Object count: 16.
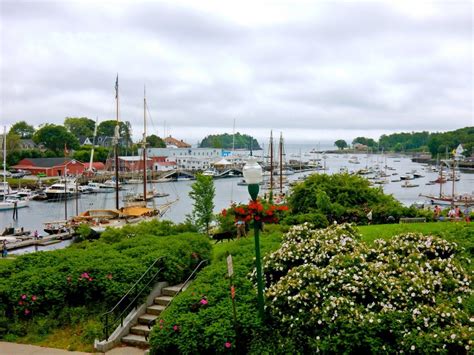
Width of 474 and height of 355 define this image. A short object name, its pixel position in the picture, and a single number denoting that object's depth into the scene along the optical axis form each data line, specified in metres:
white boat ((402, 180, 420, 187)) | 106.38
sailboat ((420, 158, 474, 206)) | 65.69
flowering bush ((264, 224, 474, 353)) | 8.09
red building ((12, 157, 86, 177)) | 114.94
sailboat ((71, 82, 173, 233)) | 48.66
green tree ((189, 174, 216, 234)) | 27.83
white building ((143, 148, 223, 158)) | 150.00
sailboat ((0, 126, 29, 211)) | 76.56
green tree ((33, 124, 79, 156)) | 136.38
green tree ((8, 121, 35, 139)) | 174.50
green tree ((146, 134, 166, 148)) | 169.75
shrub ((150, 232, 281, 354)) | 8.91
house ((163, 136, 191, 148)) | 193.07
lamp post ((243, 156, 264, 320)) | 8.80
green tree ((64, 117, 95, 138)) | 170.88
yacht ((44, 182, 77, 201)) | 86.56
